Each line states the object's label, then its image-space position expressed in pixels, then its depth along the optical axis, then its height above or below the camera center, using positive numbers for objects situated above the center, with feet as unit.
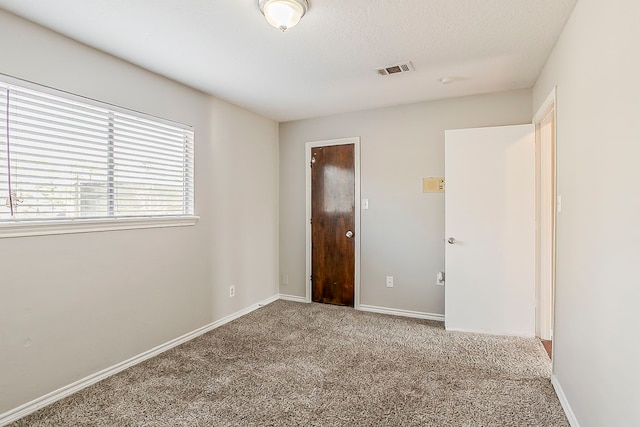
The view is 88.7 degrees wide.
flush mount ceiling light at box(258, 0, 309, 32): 5.78 +3.63
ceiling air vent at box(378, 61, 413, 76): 8.79 +3.94
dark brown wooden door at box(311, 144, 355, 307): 13.38 -0.51
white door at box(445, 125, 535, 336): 10.14 -0.59
